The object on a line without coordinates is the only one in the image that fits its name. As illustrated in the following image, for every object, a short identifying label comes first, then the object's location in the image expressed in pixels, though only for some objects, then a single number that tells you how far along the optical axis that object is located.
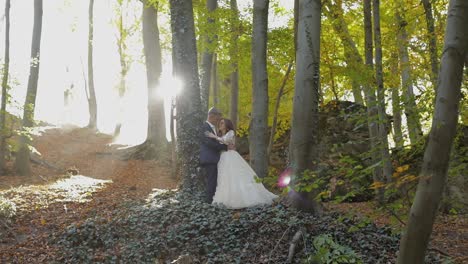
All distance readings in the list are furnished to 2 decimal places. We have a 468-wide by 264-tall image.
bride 7.75
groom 8.01
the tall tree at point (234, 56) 11.52
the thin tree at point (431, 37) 9.64
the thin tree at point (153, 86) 17.83
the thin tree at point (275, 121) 12.68
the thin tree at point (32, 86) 13.57
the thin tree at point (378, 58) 9.00
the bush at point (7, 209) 8.17
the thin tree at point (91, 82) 27.17
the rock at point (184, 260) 5.82
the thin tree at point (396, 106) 5.24
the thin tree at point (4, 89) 11.96
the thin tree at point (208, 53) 11.73
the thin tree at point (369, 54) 10.05
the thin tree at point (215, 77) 18.05
